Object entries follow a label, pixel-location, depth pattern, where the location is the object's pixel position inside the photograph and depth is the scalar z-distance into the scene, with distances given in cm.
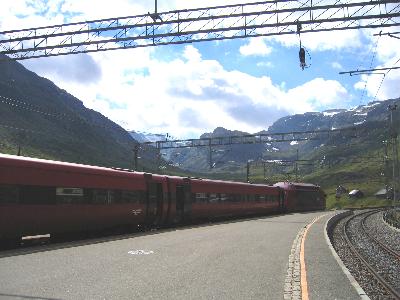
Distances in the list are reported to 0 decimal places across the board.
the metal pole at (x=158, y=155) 5569
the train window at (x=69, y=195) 2031
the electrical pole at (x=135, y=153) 5121
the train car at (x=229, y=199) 3541
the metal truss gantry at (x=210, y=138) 5228
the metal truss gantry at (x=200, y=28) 2198
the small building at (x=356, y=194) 13771
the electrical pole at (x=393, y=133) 5606
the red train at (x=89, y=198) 1802
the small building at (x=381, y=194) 13442
